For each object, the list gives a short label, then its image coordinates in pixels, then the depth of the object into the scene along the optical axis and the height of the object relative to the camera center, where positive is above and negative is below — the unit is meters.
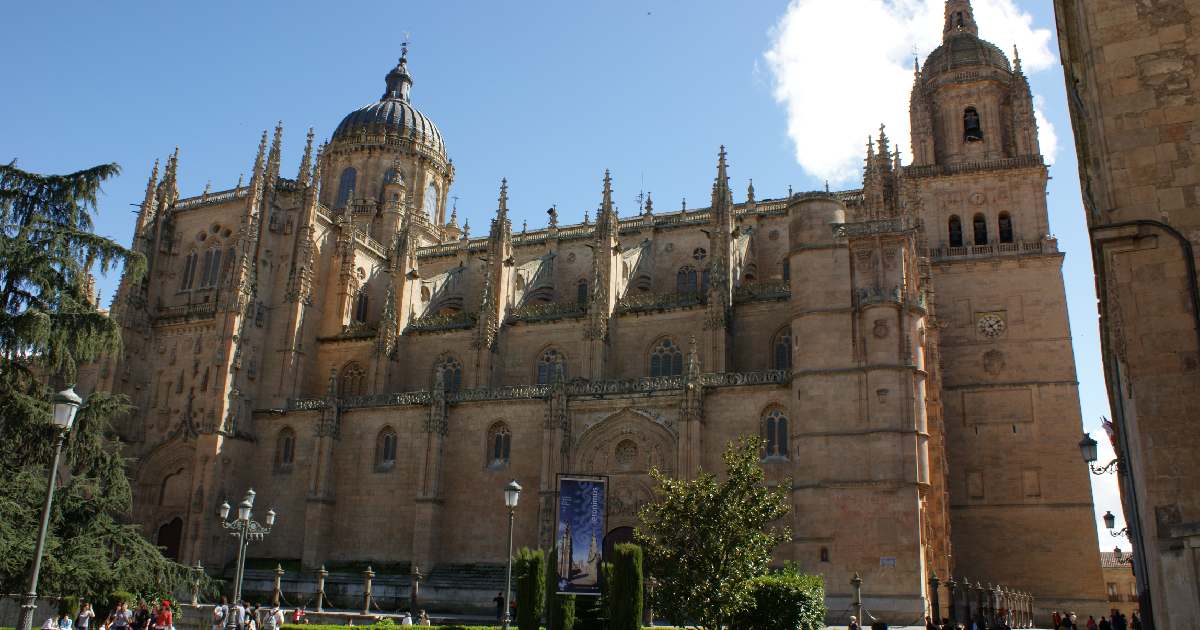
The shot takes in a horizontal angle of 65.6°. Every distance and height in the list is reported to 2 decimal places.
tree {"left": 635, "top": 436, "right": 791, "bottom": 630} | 19.53 +0.96
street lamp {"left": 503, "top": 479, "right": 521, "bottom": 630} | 20.55 +1.85
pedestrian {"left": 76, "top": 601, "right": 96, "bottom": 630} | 20.89 -0.96
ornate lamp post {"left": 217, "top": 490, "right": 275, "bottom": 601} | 23.58 +1.34
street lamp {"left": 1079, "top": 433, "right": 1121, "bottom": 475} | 16.45 +2.55
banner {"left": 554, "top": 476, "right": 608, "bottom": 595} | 19.64 +1.06
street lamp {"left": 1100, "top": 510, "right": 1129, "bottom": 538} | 19.61 +1.59
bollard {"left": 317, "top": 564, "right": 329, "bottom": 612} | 31.69 -0.17
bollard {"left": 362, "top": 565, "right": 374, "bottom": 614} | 30.12 -0.41
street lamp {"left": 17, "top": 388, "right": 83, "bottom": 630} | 13.14 +1.50
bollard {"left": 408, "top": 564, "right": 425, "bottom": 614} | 32.19 -0.45
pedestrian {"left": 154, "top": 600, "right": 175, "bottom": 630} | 21.84 -1.00
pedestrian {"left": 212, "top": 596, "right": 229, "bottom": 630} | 24.07 -1.02
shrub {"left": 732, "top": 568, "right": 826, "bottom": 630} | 20.81 -0.35
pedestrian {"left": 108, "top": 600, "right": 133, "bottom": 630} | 20.19 -0.95
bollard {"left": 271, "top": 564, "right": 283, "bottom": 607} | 29.08 -0.41
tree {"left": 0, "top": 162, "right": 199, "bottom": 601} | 21.89 +4.13
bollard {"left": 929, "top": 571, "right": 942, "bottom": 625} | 28.78 -0.19
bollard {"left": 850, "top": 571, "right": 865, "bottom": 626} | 25.38 -0.06
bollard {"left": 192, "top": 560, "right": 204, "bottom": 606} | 26.79 -0.06
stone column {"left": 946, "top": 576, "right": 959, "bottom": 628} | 30.42 -0.03
